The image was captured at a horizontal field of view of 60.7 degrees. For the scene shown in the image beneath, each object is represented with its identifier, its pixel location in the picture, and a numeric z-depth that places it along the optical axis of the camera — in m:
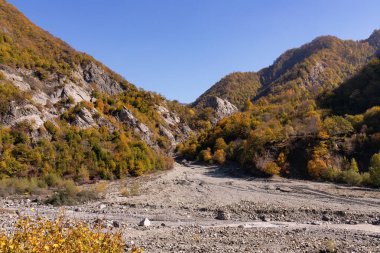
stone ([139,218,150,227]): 16.75
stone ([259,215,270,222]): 17.92
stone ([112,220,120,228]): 16.17
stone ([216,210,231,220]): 18.61
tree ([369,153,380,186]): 26.38
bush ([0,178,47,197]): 27.96
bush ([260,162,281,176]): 36.21
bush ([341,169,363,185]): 28.12
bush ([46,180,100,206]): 24.08
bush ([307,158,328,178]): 32.87
